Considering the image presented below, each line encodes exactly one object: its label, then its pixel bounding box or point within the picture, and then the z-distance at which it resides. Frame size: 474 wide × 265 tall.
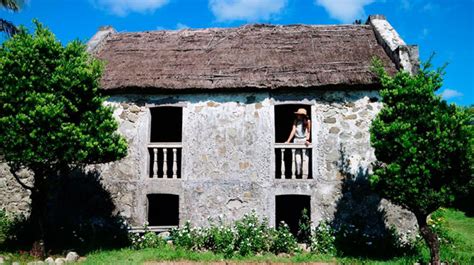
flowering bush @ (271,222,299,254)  9.14
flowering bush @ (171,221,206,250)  9.34
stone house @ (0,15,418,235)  9.88
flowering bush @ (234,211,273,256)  8.94
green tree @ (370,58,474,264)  7.44
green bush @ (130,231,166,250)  9.54
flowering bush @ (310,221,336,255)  9.13
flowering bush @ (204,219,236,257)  8.98
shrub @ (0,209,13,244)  9.77
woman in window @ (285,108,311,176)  10.05
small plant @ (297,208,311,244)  9.63
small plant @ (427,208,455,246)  9.62
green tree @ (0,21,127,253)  7.64
